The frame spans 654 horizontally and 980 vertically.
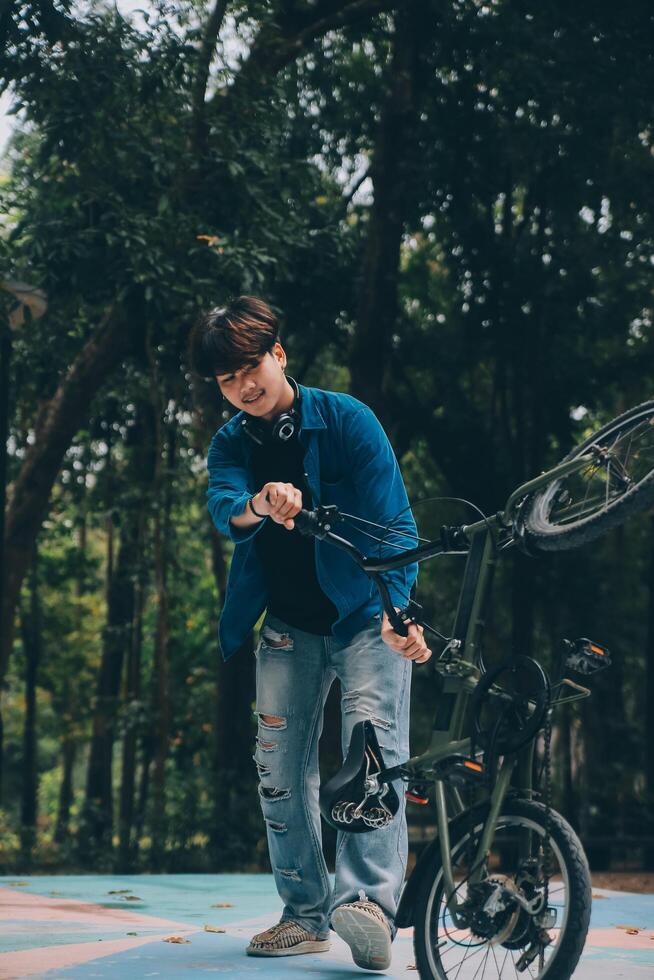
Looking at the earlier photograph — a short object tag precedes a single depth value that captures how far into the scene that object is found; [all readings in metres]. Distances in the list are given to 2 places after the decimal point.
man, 3.64
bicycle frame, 3.19
